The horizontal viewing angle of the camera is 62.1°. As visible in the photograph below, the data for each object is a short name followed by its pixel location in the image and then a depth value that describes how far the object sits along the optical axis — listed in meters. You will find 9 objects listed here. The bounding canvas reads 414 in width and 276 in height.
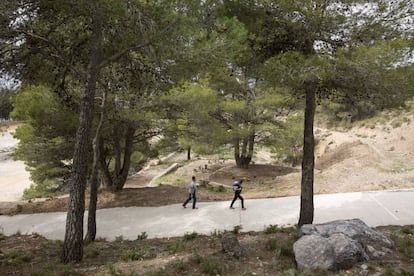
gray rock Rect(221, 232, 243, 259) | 6.36
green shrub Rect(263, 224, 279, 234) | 8.52
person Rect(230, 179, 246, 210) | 11.10
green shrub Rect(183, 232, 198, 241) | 8.76
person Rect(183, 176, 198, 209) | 11.88
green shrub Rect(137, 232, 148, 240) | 9.57
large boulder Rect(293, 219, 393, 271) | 5.59
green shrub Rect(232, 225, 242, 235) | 8.98
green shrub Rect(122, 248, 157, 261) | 6.88
